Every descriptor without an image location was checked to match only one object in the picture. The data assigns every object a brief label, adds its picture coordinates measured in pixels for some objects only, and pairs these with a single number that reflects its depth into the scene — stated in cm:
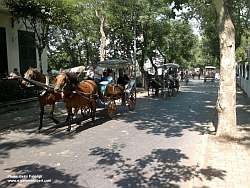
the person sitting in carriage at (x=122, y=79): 1907
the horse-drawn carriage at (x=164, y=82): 2773
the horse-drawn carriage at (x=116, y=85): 1634
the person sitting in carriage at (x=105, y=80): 1620
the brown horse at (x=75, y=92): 1256
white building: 2233
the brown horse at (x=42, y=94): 1299
